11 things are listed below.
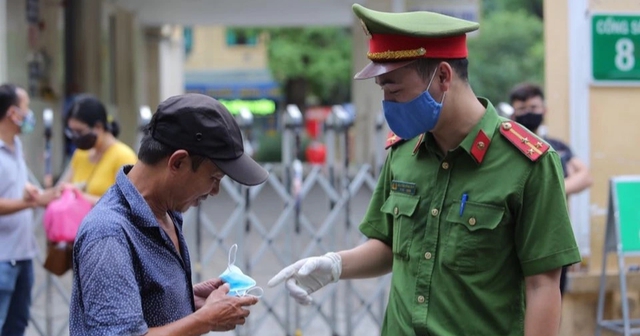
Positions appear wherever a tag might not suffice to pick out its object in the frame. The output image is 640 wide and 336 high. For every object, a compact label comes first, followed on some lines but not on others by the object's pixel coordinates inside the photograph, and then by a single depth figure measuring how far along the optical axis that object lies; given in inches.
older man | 86.3
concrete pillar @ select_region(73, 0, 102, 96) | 736.3
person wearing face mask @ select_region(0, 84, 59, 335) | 203.2
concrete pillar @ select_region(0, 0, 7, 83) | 335.0
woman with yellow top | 225.6
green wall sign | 248.8
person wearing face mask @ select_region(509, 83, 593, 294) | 226.5
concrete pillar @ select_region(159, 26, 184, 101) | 1191.1
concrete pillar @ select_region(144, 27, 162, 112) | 954.7
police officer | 102.3
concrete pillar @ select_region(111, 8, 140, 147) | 813.9
